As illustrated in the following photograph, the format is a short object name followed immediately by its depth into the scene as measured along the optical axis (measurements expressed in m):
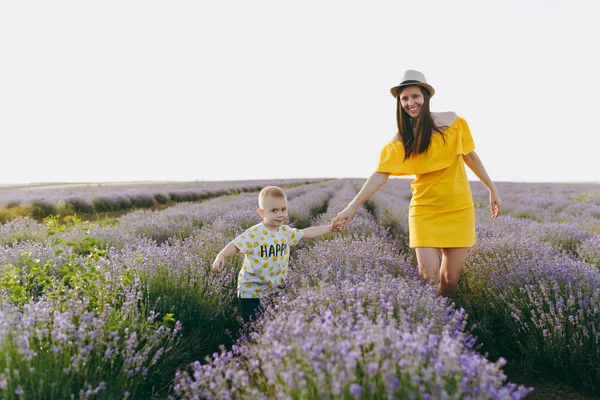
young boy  2.92
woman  2.97
